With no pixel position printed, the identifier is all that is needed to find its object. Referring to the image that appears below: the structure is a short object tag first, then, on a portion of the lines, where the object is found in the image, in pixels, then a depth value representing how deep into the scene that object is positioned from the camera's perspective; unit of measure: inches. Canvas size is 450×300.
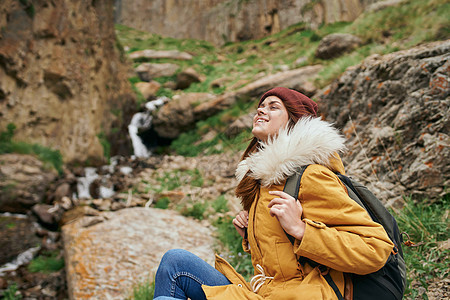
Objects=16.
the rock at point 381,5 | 414.2
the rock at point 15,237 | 203.8
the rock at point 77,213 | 243.5
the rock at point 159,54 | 871.7
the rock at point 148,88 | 620.1
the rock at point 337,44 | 365.7
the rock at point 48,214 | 247.3
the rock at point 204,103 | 373.4
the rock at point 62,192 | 282.3
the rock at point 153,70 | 763.4
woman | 45.1
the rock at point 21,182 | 252.7
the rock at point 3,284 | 168.2
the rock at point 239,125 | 345.1
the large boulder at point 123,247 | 128.6
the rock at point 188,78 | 662.5
